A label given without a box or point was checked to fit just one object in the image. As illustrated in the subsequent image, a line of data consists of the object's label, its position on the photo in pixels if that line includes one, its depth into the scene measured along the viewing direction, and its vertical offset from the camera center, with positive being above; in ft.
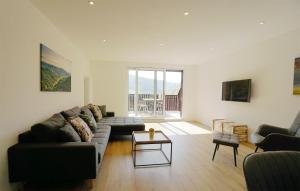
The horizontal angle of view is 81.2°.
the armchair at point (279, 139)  8.82 -2.40
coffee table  9.70 -2.71
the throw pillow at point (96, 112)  15.08 -1.68
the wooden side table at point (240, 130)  14.25 -3.01
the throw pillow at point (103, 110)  17.44 -1.71
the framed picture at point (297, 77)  10.39 +1.01
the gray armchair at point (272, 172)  3.24 -1.48
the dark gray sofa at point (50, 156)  6.50 -2.45
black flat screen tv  14.09 +0.30
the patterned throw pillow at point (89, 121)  11.07 -1.83
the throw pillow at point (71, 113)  10.38 -1.27
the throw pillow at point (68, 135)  7.40 -1.80
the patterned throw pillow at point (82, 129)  8.62 -1.86
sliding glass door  23.16 +0.44
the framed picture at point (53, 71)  8.89 +1.28
